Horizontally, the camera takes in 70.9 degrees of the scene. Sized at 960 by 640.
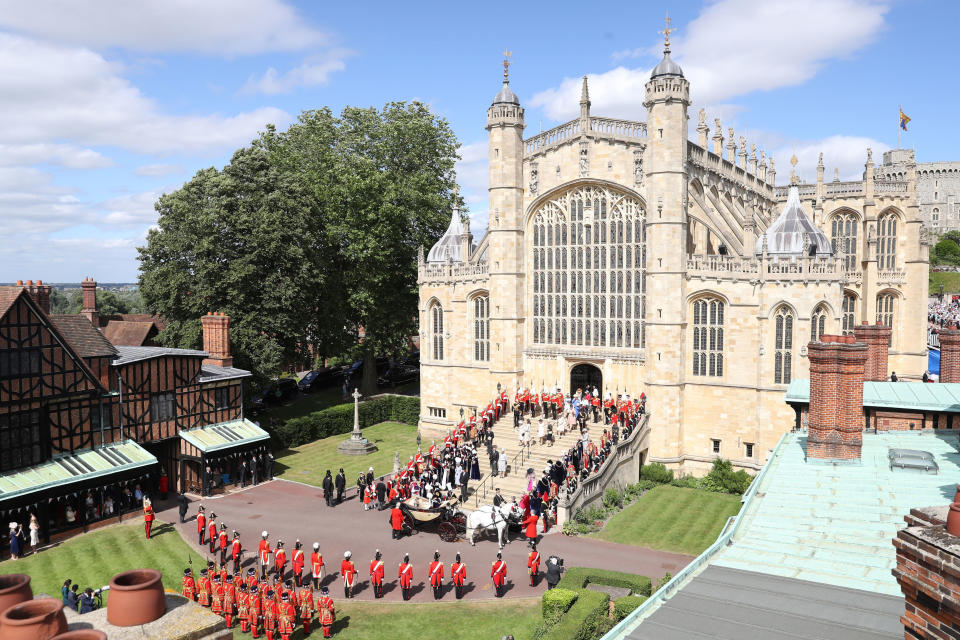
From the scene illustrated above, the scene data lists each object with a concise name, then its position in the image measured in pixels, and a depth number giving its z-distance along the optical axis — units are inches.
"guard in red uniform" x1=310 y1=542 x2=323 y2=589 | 747.4
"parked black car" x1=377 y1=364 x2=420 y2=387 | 2129.7
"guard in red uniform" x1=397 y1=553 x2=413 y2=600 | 748.0
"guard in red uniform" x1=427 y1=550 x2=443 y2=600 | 746.8
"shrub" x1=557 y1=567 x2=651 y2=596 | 719.1
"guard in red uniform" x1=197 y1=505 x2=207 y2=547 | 912.3
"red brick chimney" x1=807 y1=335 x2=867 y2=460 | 623.5
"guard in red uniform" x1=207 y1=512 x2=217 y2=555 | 864.3
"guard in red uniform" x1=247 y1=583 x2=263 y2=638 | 671.1
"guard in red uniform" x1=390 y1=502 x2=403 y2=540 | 924.6
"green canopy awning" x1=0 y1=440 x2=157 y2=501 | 884.0
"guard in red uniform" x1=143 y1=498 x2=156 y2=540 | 937.9
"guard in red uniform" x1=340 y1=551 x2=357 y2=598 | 757.3
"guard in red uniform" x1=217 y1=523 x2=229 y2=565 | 843.4
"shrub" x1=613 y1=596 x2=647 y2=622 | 635.5
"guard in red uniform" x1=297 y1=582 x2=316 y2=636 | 684.1
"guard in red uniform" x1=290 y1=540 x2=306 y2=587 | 765.3
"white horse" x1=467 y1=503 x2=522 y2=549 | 894.9
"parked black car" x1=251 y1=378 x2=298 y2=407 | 1752.0
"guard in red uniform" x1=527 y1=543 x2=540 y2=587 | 778.2
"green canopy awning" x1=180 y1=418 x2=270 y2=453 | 1127.6
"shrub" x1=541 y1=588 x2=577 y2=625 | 642.8
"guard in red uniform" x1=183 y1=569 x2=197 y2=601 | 706.2
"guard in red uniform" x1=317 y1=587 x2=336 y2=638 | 666.8
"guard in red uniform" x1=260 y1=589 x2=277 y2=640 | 649.6
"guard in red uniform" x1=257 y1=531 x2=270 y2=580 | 762.2
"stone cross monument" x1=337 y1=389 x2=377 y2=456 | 1423.5
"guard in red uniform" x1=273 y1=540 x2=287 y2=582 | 775.7
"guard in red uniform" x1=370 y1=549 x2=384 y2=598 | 756.0
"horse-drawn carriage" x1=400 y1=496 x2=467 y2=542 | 920.9
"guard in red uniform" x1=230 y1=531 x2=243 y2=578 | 799.1
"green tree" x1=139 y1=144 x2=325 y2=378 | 1347.2
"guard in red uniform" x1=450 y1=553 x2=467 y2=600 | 748.6
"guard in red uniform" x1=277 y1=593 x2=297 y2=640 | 644.5
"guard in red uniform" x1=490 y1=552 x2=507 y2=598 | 743.1
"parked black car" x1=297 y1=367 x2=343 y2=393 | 2094.0
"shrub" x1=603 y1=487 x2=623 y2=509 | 1087.6
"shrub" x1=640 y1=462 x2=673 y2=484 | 1270.9
